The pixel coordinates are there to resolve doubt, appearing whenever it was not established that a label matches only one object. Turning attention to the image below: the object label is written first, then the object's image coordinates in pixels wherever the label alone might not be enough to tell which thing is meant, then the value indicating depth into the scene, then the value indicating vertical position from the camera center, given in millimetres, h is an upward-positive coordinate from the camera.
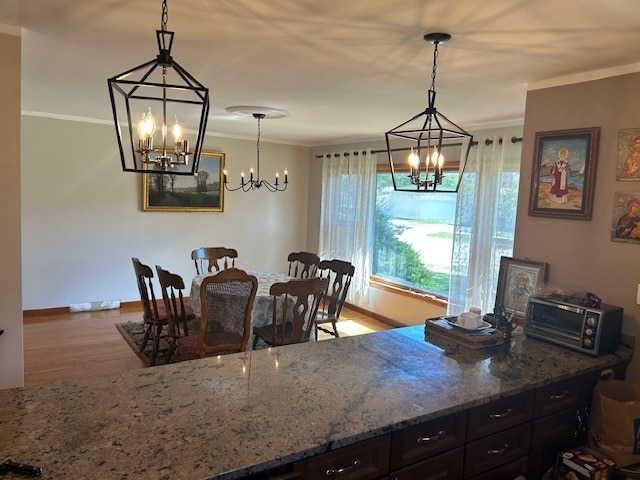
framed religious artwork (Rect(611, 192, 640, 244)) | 2303 +7
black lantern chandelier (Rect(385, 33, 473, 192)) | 1916 +418
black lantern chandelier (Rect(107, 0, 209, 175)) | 1235 +179
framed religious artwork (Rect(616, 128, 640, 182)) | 2303 +322
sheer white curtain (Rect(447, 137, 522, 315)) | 4234 -108
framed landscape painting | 5977 +70
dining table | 3854 -881
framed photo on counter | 2742 -418
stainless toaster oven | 2238 -551
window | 5207 -359
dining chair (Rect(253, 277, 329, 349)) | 3295 -887
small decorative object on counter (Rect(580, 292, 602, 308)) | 2328 -427
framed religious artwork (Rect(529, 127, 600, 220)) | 2498 +240
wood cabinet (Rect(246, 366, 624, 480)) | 1428 -843
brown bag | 1938 -888
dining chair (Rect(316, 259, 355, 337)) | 4199 -853
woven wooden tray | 2252 -628
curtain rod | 4148 +681
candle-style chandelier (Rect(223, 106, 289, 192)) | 4195 +820
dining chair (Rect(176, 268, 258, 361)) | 3195 -867
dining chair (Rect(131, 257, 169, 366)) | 3803 -1063
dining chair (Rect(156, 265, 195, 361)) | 3396 -982
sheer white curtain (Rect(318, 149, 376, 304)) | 5988 -99
